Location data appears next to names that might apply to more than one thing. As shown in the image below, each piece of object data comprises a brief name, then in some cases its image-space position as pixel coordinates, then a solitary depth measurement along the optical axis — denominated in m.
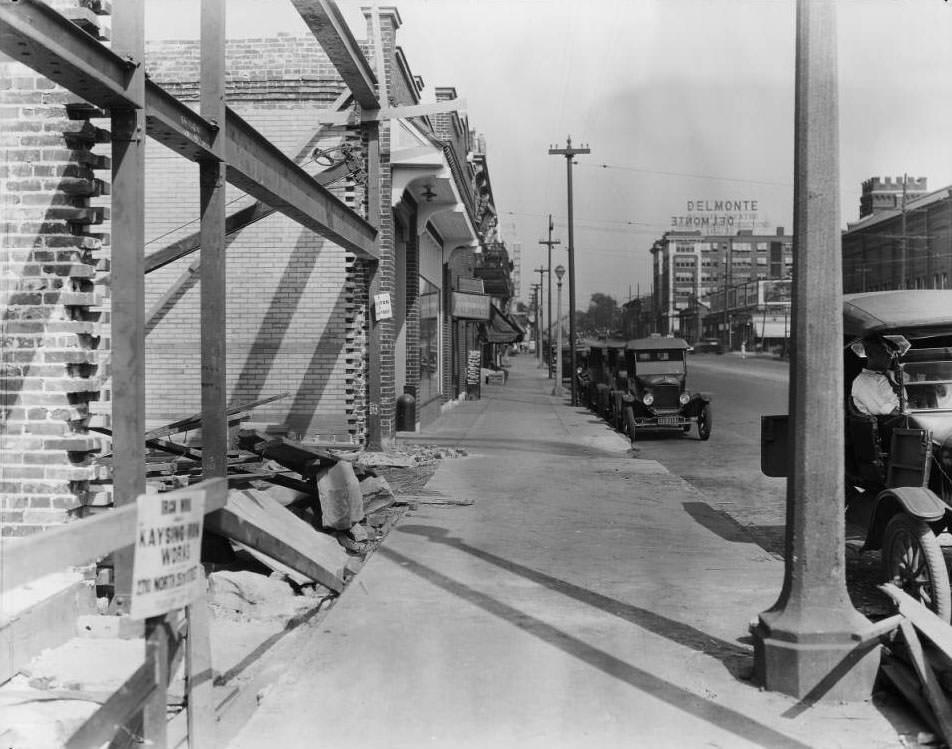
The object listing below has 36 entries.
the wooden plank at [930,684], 3.89
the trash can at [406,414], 17.55
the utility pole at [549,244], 61.03
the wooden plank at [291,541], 5.58
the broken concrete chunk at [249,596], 6.12
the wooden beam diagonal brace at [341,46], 10.38
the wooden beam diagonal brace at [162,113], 4.40
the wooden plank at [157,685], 3.02
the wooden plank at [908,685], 4.08
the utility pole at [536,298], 80.74
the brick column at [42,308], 5.64
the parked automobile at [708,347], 96.94
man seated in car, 6.91
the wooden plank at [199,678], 3.49
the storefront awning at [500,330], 39.80
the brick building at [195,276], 5.66
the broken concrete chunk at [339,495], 8.11
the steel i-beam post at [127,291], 5.28
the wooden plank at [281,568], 6.59
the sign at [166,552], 2.84
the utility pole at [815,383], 4.49
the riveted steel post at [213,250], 6.79
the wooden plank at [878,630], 4.34
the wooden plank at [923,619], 4.20
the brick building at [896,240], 47.81
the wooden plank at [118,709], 2.77
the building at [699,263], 150.38
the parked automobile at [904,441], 5.52
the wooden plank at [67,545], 2.45
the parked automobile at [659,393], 18.03
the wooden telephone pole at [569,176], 32.62
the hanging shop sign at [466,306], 26.88
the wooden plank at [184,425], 8.52
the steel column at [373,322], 13.65
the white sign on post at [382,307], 13.59
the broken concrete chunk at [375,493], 9.30
